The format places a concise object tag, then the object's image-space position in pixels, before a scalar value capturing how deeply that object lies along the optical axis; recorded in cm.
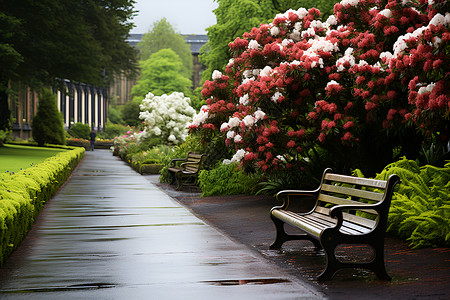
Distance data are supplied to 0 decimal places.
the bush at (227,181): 1491
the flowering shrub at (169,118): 2992
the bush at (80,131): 6412
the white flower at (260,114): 1154
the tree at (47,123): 4691
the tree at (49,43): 3034
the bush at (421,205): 756
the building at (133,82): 10212
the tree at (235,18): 3234
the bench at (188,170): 1677
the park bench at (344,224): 586
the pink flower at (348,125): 1089
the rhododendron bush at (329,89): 1057
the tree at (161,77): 7144
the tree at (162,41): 8694
